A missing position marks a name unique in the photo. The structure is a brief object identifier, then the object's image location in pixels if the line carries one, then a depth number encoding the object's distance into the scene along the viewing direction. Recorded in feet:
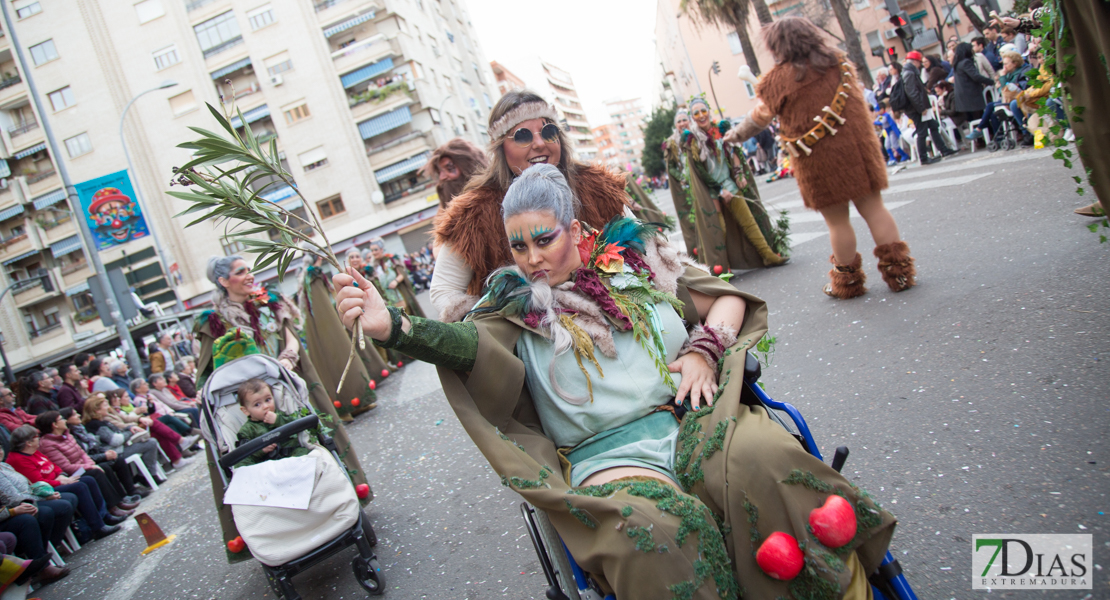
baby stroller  10.63
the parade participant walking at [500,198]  8.89
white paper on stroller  10.67
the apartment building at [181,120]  124.16
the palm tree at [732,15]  62.69
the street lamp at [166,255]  50.93
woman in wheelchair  5.44
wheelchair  5.67
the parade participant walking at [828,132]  14.85
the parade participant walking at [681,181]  23.18
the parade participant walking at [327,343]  24.02
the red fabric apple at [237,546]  12.25
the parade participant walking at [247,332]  13.80
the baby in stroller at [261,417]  12.23
